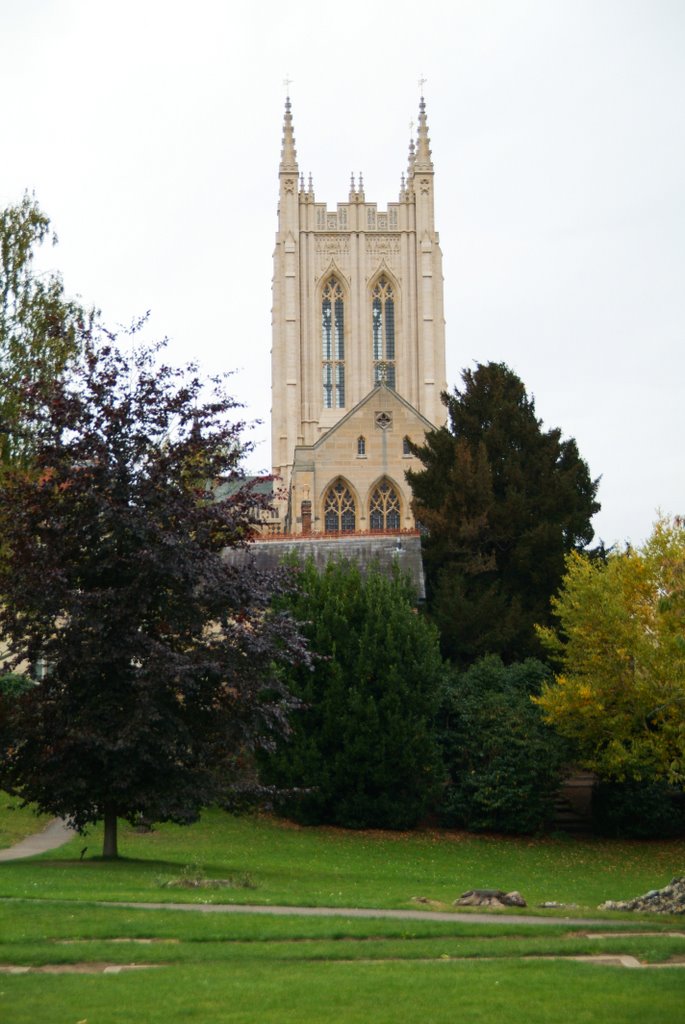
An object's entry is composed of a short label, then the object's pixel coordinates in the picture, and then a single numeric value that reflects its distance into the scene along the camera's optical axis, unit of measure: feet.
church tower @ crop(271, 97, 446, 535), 317.42
